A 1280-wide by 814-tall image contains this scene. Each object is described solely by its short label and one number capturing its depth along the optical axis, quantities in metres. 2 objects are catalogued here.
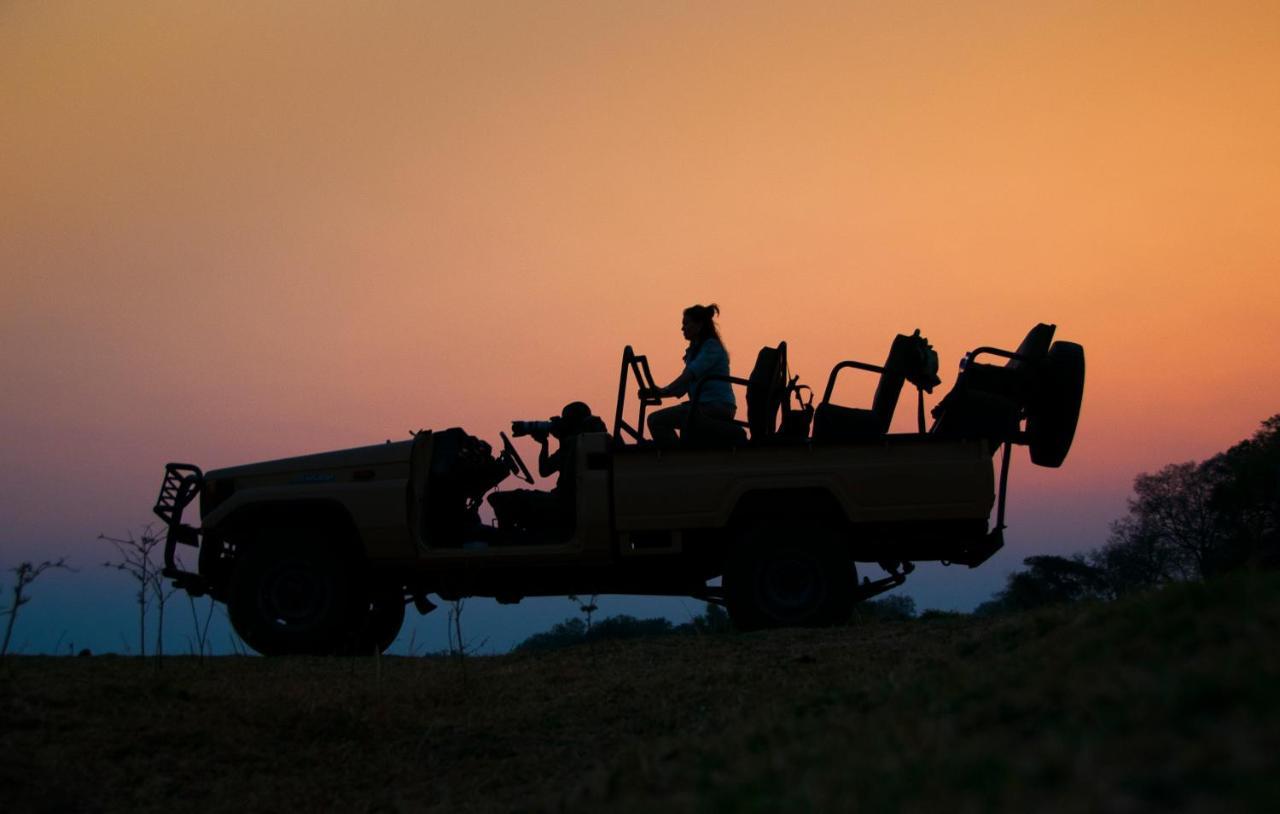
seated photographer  10.84
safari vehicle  10.10
